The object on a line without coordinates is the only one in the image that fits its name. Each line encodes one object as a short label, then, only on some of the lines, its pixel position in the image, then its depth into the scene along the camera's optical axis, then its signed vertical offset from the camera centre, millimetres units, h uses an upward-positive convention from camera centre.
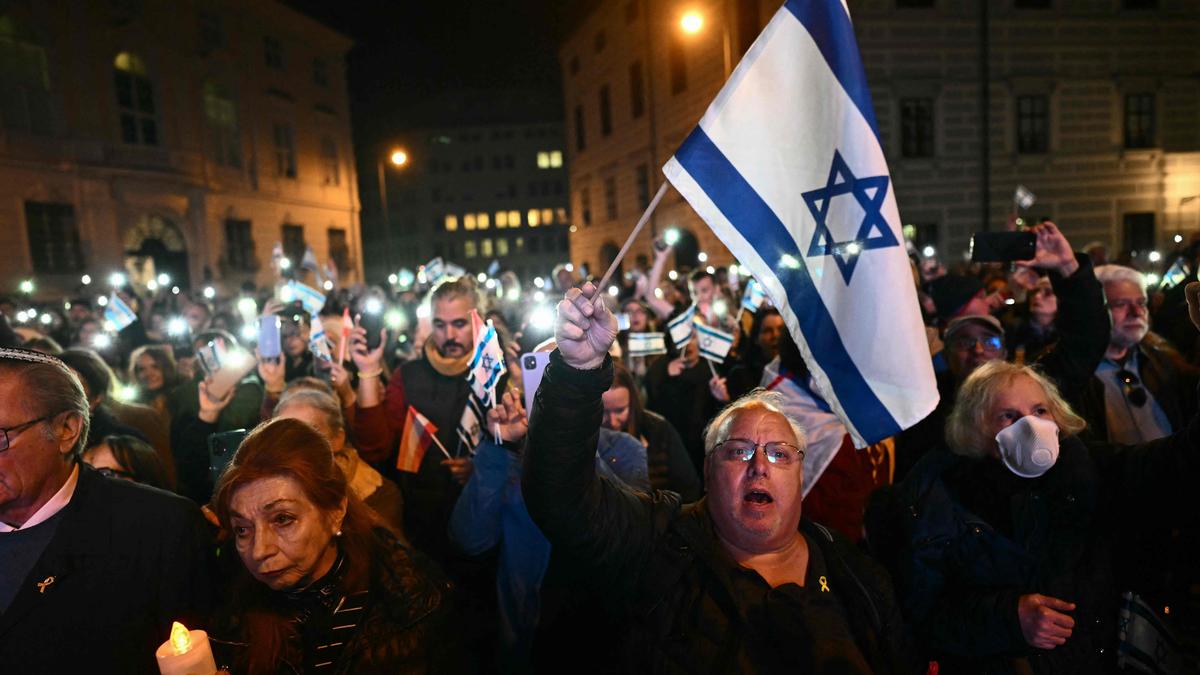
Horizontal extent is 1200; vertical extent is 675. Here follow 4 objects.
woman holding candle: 2160 -920
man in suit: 2135 -762
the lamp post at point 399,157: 18267 +3548
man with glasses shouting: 1905 -816
